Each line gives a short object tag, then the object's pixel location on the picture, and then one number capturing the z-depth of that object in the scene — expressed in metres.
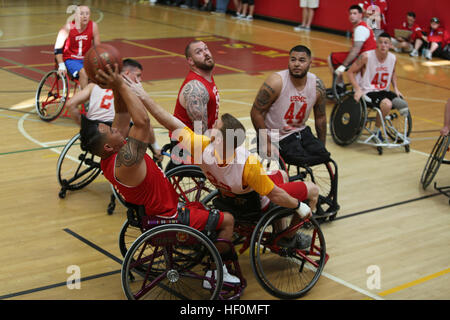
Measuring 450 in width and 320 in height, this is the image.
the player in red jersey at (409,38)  15.51
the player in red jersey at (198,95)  5.58
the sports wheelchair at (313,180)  5.83
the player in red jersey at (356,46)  10.02
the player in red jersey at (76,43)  8.68
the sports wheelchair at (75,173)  6.25
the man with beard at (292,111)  5.99
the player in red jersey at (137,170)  4.10
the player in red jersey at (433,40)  15.05
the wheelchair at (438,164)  6.58
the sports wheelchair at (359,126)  8.05
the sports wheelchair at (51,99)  8.71
